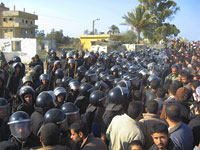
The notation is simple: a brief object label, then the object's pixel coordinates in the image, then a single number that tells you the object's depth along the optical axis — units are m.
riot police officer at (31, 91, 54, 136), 4.27
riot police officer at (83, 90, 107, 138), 4.75
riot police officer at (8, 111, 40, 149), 3.58
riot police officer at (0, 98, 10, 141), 4.04
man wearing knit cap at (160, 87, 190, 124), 4.27
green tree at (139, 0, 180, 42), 43.38
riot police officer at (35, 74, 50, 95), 6.92
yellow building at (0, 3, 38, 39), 55.34
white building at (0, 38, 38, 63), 23.70
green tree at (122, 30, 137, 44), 45.28
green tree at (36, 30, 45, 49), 39.88
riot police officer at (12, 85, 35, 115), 5.17
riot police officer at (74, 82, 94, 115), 5.72
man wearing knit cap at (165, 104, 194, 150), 3.32
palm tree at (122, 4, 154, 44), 35.72
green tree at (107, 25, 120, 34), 59.25
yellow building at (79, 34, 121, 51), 40.26
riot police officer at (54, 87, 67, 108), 5.54
